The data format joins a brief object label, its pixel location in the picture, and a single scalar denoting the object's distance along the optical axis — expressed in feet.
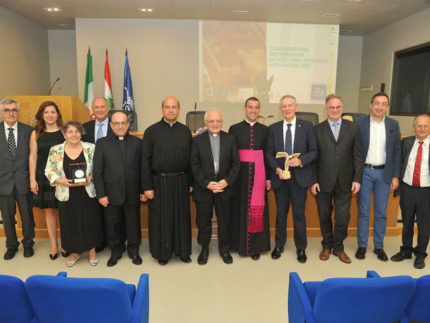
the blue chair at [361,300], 4.81
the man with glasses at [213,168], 10.16
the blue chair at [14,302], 5.04
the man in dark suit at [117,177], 10.00
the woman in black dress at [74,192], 9.89
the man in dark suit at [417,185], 10.17
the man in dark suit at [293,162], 10.43
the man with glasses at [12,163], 10.62
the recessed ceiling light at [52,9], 21.22
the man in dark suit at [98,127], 11.34
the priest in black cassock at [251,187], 10.65
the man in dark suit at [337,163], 10.37
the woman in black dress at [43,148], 10.51
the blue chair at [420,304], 5.21
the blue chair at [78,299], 4.75
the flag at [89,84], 23.00
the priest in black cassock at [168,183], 10.21
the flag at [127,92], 23.17
